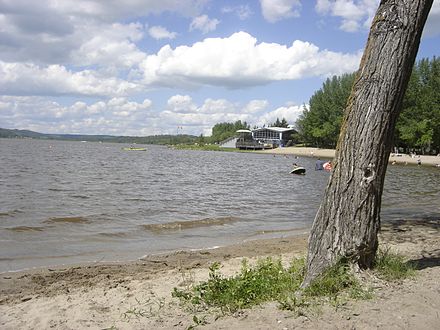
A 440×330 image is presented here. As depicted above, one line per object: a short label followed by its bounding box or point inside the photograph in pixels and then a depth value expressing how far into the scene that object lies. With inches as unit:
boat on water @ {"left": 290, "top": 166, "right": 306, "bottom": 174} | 1817.2
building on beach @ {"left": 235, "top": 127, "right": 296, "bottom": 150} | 5762.8
